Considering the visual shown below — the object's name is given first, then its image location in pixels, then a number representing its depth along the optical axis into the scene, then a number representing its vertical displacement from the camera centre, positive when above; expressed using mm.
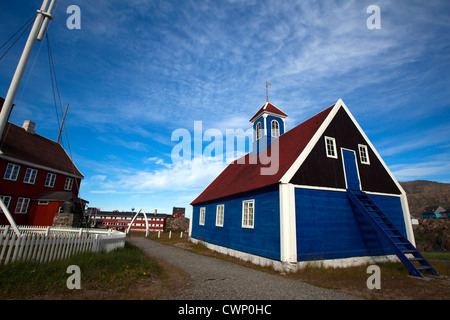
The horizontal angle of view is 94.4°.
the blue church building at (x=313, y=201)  10086 +1002
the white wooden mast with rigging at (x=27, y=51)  6746 +5378
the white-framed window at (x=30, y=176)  22000 +3430
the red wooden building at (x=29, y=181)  20344 +2970
